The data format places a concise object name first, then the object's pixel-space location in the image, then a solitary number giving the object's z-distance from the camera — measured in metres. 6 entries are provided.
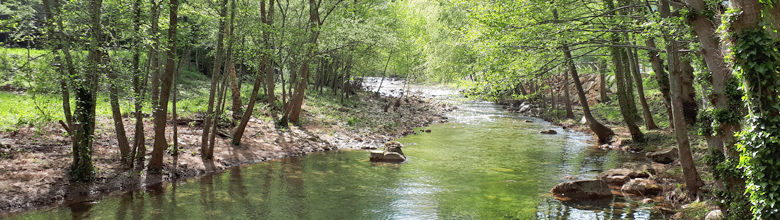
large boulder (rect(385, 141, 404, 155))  16.03
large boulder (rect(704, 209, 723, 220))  7.53
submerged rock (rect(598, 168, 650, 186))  11.70
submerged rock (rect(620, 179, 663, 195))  10.59
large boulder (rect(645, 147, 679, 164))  14.04
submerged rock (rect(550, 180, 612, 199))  10.41
